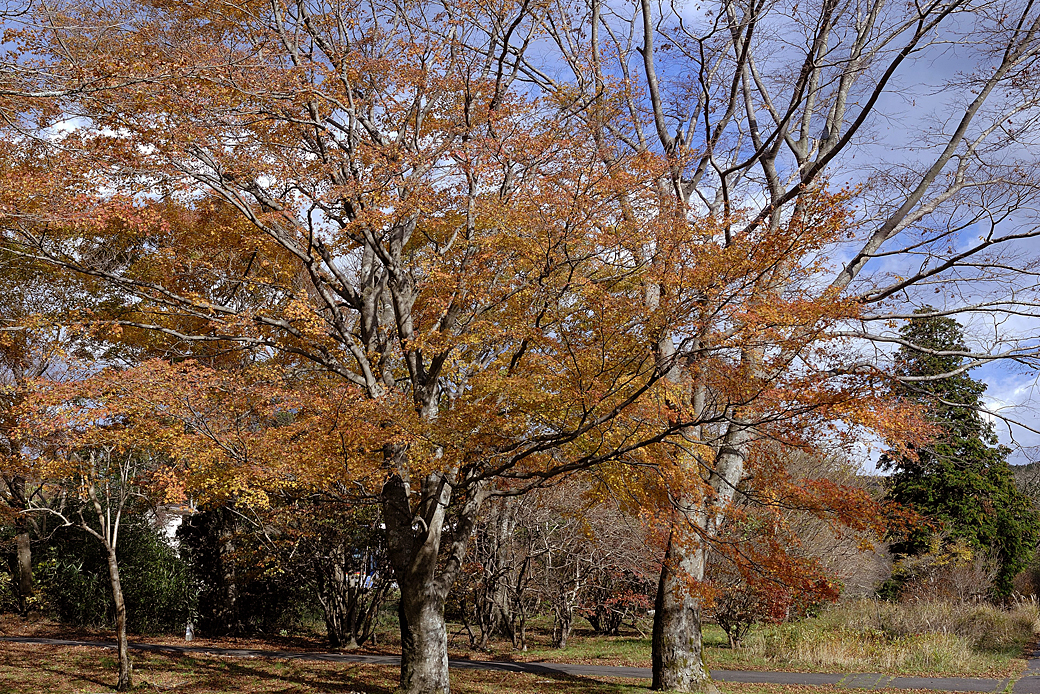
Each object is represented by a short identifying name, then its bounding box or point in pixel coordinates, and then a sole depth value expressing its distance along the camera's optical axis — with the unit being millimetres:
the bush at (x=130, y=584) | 17719
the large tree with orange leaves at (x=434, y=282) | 8391
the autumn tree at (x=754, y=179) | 10523
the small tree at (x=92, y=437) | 9484
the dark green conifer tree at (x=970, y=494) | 25734
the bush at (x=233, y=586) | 17109
